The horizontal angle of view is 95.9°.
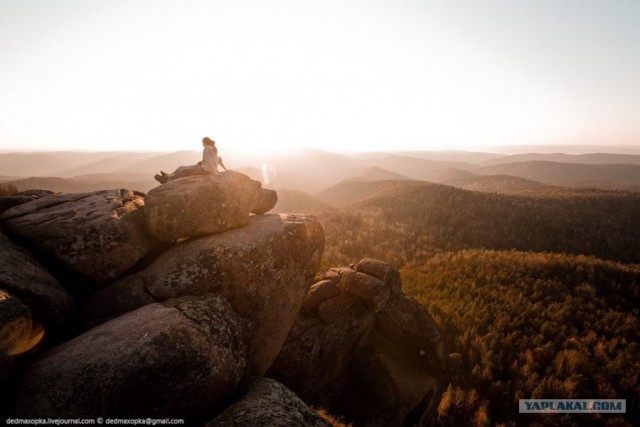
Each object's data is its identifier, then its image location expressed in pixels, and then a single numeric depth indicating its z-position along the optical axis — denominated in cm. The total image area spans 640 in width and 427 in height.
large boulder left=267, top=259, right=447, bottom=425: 1053
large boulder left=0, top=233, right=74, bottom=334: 560
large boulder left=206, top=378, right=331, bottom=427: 544
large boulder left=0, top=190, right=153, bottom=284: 686
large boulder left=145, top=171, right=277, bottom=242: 808
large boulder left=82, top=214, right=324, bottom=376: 727
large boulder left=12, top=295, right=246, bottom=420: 470
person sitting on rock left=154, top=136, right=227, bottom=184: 1042
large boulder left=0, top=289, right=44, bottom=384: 482
